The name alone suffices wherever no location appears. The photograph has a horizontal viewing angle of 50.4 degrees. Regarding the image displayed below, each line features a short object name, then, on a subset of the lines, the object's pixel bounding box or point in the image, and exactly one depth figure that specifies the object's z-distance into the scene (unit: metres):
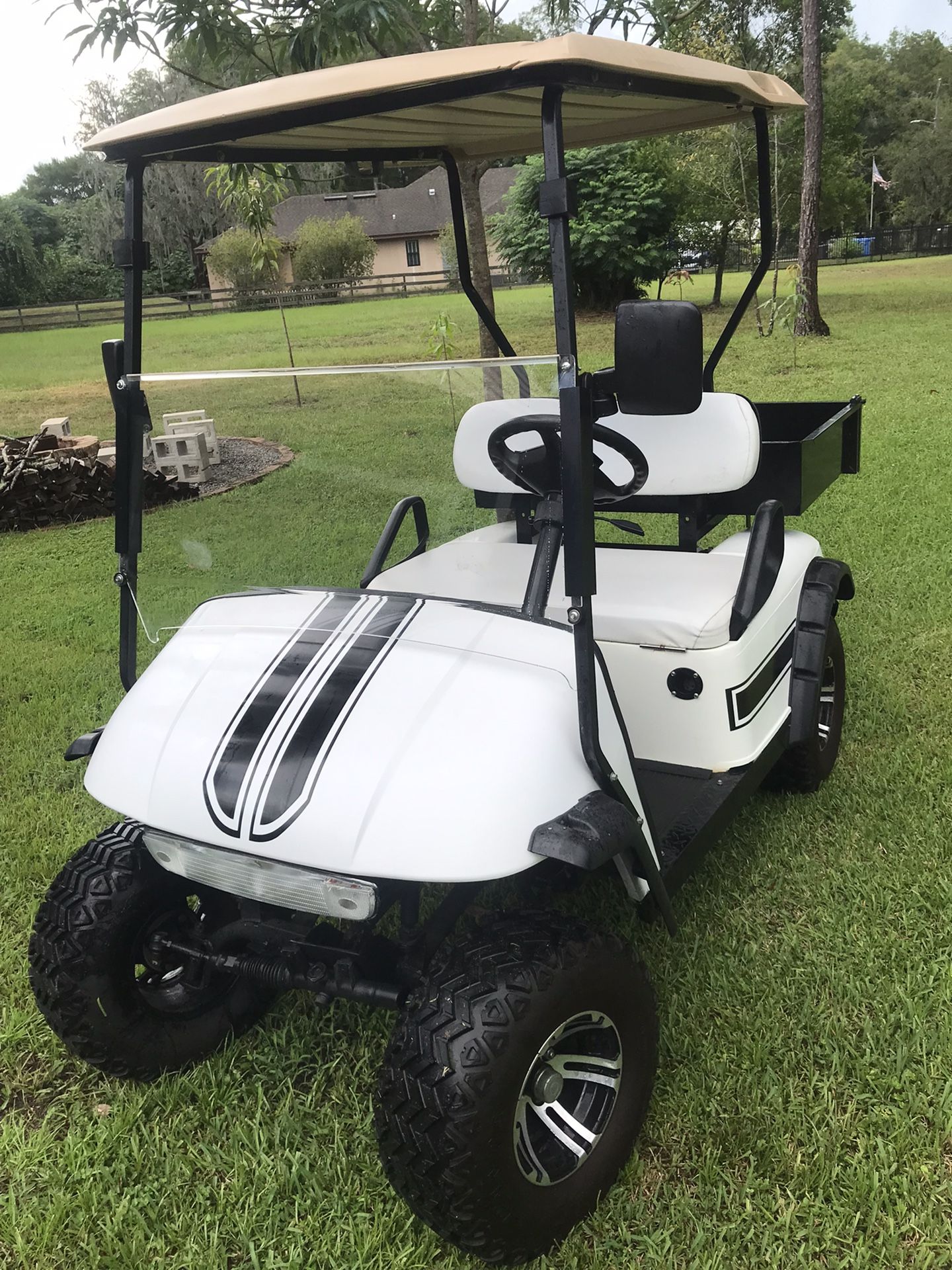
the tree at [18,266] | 33.78
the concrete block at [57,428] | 7.78
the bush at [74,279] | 33.91
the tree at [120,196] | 28.50
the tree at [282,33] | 3.39
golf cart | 1.57
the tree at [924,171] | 46.93
